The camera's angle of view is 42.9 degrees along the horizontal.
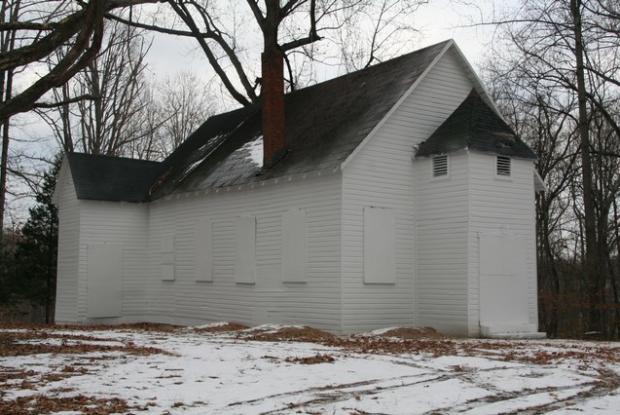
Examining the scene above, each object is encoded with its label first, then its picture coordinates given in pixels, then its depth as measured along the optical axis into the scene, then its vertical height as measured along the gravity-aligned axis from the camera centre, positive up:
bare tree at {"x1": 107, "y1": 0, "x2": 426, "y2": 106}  25.15 +9.19
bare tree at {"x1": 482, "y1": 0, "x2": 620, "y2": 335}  19.86 +6.11
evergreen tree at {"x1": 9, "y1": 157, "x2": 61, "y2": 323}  35.00 +1.14
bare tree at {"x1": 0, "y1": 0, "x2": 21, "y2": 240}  30.85 +6.08
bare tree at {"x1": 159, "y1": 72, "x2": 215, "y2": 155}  50.66 +9.97
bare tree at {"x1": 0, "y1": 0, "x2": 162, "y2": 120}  12.10 +3.51
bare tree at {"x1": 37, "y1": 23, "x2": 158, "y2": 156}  40.62 +8.99
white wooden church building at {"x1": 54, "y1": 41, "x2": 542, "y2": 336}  19.33 +1.71
